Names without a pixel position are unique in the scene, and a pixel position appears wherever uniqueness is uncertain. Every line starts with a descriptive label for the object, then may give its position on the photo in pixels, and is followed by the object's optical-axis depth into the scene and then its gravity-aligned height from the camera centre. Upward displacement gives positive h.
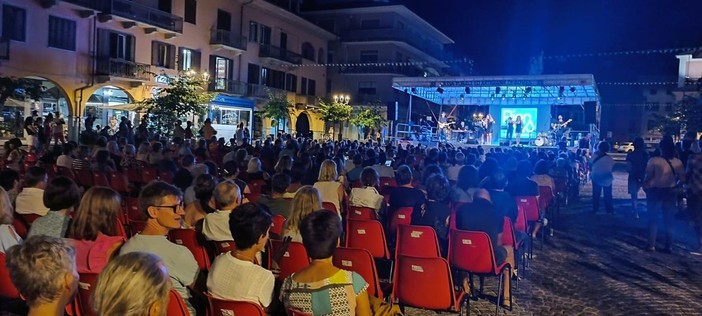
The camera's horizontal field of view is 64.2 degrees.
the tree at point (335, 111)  36.03 +1.52
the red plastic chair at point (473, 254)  4.89 -0.99
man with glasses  3.48 -0.71
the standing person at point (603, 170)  11.02 -0.43
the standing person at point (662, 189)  8.21 -0.57
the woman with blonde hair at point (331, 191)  7.07 -0.71
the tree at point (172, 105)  20.73 +0.83
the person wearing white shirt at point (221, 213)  4.57 -0.69
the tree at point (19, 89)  18.14 +1.03
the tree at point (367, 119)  38.09 +1.17
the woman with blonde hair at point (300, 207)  4.77 -0.63
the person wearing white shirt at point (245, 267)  3.12 -0.77
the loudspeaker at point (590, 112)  26.50 +1.72
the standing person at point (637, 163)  10.67 -0.25
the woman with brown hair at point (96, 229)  3.58 -0.71
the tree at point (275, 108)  33.19 +1.42
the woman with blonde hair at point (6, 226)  3.87 -0.76
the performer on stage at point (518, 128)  27.77 +0.79
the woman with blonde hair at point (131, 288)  1.94 -0.58
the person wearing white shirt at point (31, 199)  5.49 -0.78
